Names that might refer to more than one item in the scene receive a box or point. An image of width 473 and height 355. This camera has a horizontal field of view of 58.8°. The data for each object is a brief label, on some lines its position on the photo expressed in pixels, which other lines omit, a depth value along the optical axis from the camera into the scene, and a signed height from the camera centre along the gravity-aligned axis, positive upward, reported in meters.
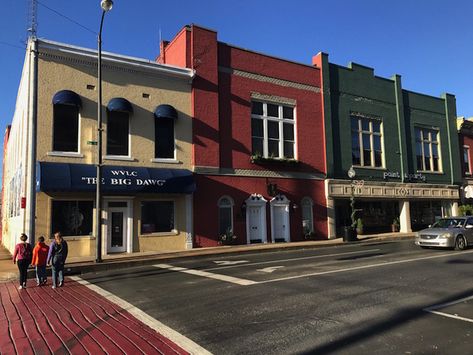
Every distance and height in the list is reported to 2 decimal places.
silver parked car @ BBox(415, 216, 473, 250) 16.88 -0.75
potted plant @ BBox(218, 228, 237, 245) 21.81 -0.84
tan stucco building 17.52 +3.36
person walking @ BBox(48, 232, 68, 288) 11.62 -0.88
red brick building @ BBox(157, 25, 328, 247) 21.92 +4.47
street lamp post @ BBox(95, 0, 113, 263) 15.80 +2.03
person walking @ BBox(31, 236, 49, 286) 11.95 -0.97
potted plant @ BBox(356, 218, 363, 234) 28.11 -0.46
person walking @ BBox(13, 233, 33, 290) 11.73 -0.86
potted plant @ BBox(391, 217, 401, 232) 30.60 -0.54
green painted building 27.58 +4.87
